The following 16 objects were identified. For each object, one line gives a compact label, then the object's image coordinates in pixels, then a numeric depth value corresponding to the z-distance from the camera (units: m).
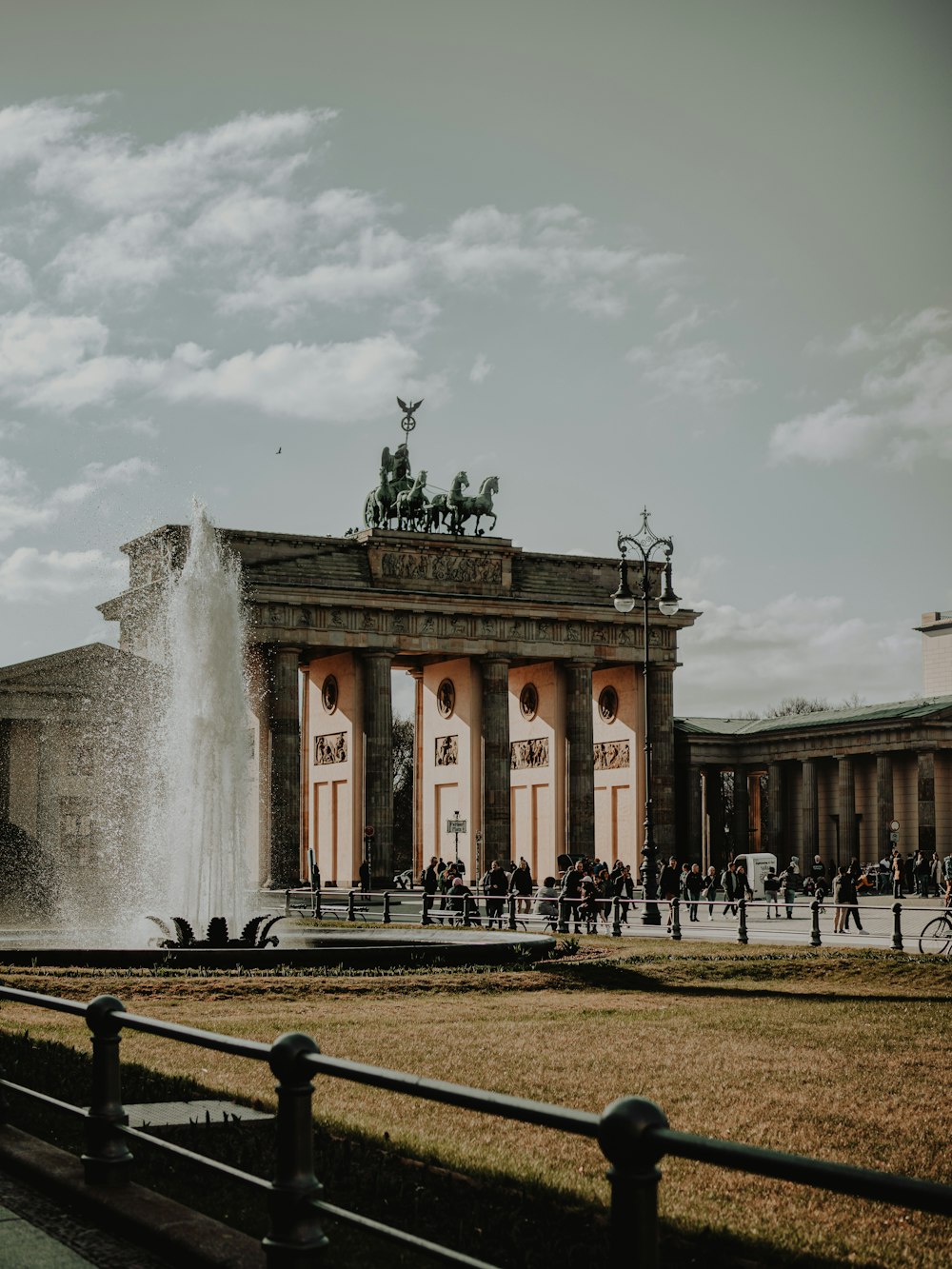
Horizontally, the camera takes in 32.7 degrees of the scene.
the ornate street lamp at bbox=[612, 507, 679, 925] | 43.16
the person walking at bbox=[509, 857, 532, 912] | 49.94
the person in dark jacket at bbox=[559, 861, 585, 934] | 42.81
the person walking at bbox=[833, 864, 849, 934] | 37.67
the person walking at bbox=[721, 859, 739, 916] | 52.96
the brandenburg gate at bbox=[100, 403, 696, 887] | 84.69
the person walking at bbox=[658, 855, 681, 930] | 51.25
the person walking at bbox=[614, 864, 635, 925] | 41.19
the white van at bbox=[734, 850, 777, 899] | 61.53
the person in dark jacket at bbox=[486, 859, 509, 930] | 49.84
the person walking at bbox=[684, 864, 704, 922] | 61.88
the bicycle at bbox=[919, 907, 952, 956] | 30.70
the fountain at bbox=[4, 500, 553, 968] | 29.89
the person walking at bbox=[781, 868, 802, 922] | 57.69
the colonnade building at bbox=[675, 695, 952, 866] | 86.75
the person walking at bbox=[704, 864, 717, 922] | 63.94
